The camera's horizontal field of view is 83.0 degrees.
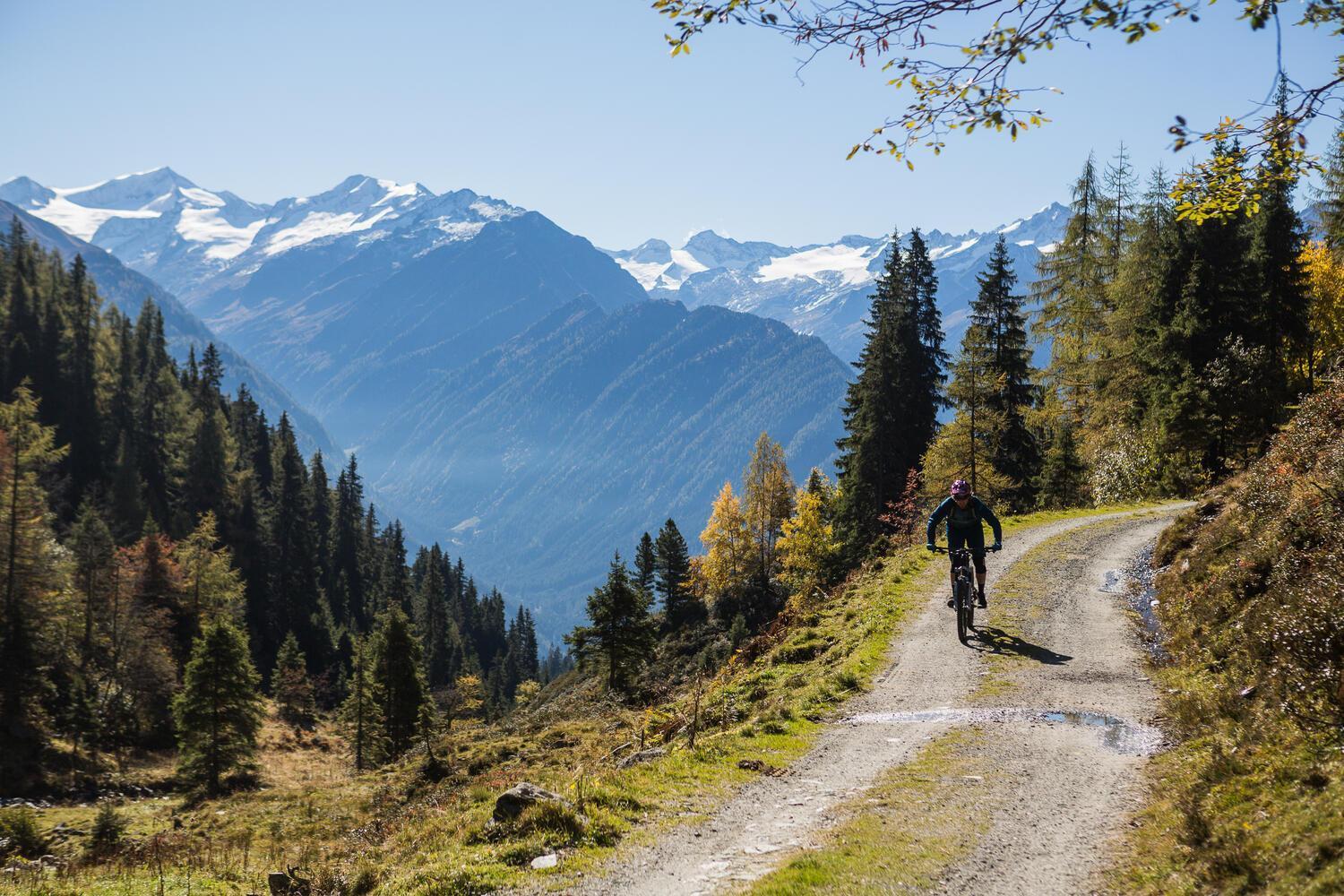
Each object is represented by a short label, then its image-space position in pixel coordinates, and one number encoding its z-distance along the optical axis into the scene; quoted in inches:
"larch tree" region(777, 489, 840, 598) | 2027.6
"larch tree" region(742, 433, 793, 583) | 2581.2
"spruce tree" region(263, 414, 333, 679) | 4335.6
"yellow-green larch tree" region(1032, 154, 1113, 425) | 1911.9
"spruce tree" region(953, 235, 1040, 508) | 1656.6
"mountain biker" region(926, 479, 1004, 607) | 602.9
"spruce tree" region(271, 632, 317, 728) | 2945.4
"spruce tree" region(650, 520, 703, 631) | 2915.8
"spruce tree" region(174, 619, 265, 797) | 1766.7
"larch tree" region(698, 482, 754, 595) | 2566.4
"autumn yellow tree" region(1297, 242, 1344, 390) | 1414.9
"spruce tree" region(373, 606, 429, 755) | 2009.1
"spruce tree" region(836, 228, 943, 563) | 1887.3
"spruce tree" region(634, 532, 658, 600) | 3139.8
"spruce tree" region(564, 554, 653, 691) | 1862.7
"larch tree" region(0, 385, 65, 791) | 1747.0
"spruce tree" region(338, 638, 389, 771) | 2085.4
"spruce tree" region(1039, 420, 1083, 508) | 1724.9
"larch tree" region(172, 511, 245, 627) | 2915.8
